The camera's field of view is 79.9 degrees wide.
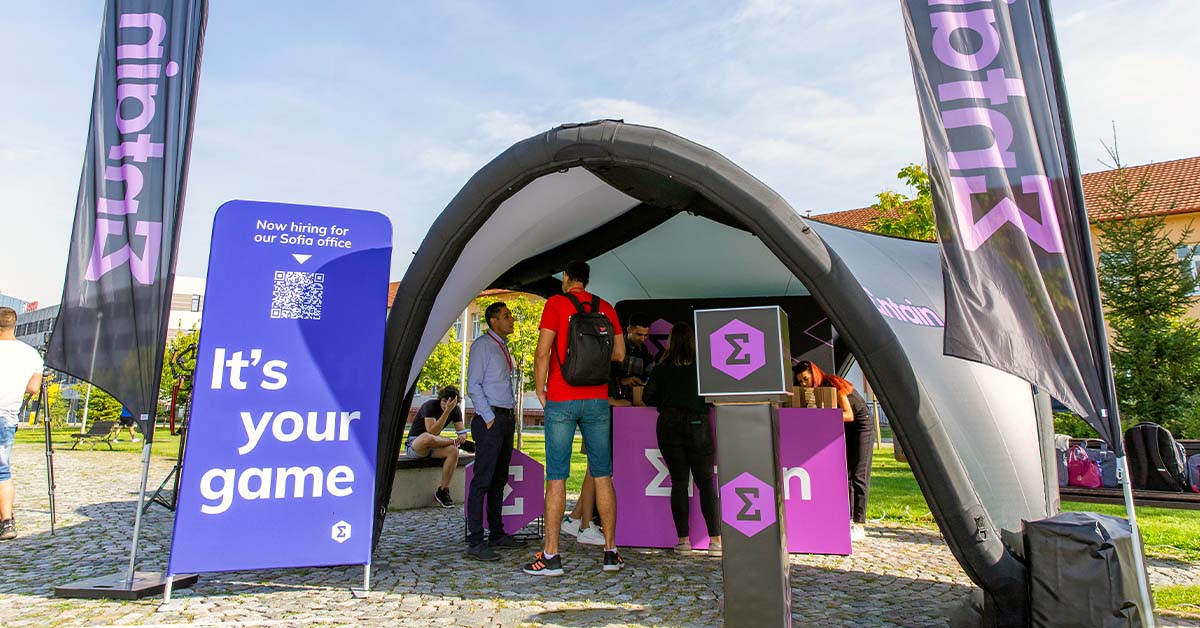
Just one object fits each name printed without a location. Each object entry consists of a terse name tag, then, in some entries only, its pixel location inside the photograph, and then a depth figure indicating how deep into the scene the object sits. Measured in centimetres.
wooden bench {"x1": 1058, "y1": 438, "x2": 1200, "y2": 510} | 624
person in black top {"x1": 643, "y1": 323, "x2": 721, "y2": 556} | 533
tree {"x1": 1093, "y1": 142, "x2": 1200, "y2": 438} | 1462
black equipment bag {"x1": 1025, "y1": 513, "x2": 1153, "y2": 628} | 308
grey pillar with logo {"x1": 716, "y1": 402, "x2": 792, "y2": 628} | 318
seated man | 812
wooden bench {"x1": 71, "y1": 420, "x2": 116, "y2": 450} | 1769
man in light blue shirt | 536
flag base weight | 414
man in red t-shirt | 473
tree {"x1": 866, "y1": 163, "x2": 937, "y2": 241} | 1398
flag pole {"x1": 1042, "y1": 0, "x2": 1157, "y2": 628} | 318
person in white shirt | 576
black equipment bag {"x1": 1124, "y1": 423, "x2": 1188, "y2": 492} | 723
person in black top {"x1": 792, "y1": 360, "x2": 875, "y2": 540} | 679
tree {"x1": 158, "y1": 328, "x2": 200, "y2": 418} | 2778
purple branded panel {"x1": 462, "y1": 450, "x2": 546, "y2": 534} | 604
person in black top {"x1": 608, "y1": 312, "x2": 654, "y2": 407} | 662
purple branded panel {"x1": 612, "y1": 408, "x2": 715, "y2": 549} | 573
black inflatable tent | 361
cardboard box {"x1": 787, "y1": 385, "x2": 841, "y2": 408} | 603
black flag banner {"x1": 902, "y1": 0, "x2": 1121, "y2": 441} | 333
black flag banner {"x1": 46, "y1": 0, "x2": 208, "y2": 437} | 421
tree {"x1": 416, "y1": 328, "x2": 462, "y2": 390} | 3569
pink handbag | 729
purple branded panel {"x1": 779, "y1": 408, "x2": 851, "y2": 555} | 539
